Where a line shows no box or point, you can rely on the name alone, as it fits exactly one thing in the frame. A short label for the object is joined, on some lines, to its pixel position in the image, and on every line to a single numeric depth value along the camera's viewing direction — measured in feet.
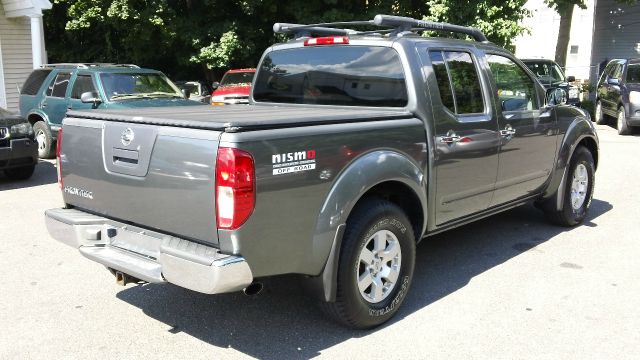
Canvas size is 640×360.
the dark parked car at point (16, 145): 28.53
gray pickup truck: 10.32
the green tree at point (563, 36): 65.33
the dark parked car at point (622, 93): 47.80
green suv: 32.09
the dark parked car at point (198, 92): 46.51
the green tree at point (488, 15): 52.19
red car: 45.34
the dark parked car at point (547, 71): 46.42
